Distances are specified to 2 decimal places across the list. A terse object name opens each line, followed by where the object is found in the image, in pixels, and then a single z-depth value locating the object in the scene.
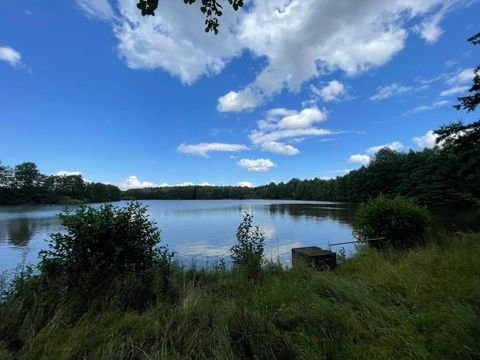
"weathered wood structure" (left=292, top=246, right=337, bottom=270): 6.18
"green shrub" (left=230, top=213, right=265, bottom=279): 5.98
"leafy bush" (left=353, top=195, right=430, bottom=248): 8.44
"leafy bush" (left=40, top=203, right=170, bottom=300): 4.10
